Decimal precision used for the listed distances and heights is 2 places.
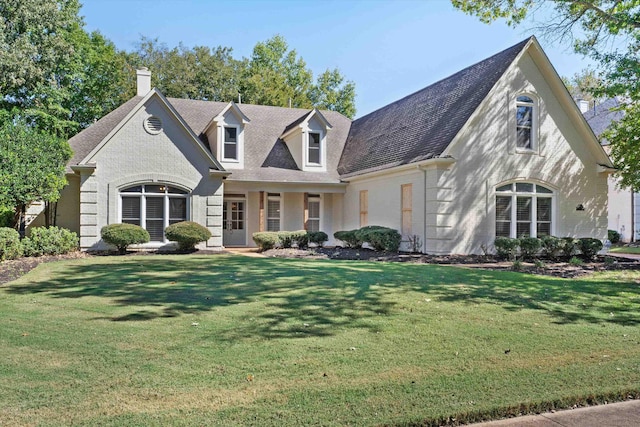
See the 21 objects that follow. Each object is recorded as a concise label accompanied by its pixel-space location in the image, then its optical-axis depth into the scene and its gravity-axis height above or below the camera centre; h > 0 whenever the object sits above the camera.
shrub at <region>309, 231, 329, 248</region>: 20.71 -0.90
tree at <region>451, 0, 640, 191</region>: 15.52 +6.05
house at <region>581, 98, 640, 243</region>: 30.84 +0.40
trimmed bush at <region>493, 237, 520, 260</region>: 16.89 -1.01
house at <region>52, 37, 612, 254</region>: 17.56 +1.79
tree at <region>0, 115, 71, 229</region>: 15.70 +1.56
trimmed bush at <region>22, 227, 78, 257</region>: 15.75 -0.93
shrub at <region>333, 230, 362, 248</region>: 20.28 -0.93
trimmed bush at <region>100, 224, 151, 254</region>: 16.61 -0.71
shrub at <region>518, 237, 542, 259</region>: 17.28 -1.00
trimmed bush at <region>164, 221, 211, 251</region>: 17.45 -0.68
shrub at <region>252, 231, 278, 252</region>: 19.34 -0.97
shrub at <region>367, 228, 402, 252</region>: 18.27 -0.84
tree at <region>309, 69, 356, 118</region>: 43.97 +11.05
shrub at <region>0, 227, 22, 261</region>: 14.42 -0.93
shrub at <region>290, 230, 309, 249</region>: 20.09 -0.92
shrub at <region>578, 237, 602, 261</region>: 18.16 -1.03
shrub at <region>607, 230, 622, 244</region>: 27.05 -0.98
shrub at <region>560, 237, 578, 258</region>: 18.14 -1.04
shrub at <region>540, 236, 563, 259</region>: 17.81 -1.02
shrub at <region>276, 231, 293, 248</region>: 19.83 -0.91
